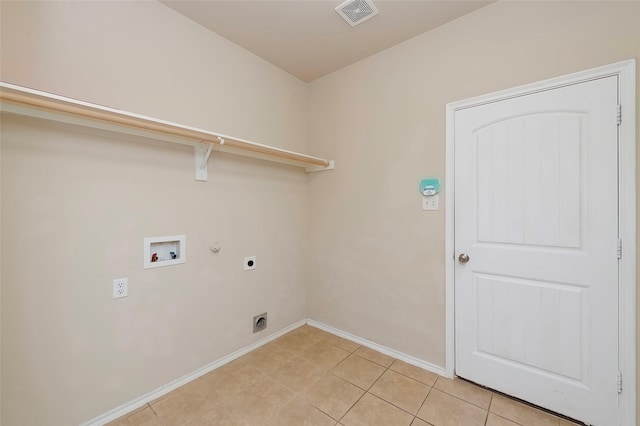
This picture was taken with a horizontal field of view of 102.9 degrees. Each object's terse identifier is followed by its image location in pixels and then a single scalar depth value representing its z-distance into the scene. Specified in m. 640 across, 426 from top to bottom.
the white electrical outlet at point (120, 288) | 1.54
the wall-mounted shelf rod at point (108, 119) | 1.14
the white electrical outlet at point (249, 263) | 2.24
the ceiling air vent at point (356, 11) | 1.73
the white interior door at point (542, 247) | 1.43
